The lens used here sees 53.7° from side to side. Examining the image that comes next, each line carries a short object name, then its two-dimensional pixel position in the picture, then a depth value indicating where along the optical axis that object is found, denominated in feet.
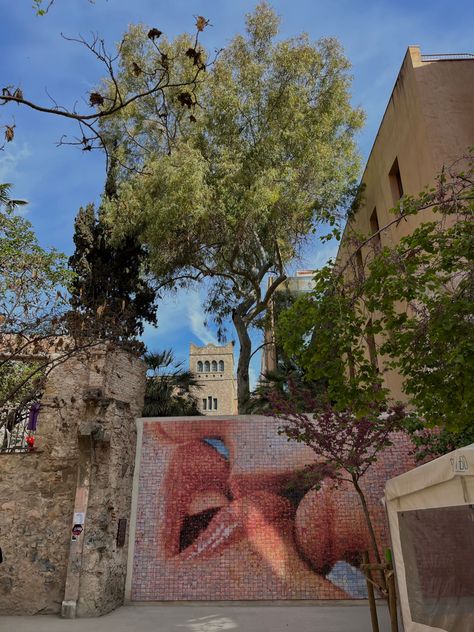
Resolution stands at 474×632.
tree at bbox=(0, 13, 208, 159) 10.02
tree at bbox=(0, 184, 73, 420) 25.18
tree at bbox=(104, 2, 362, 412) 43.60
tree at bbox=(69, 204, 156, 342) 49.49
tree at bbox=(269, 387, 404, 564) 25.16
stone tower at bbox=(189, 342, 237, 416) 167.32
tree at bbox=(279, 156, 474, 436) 15.93
